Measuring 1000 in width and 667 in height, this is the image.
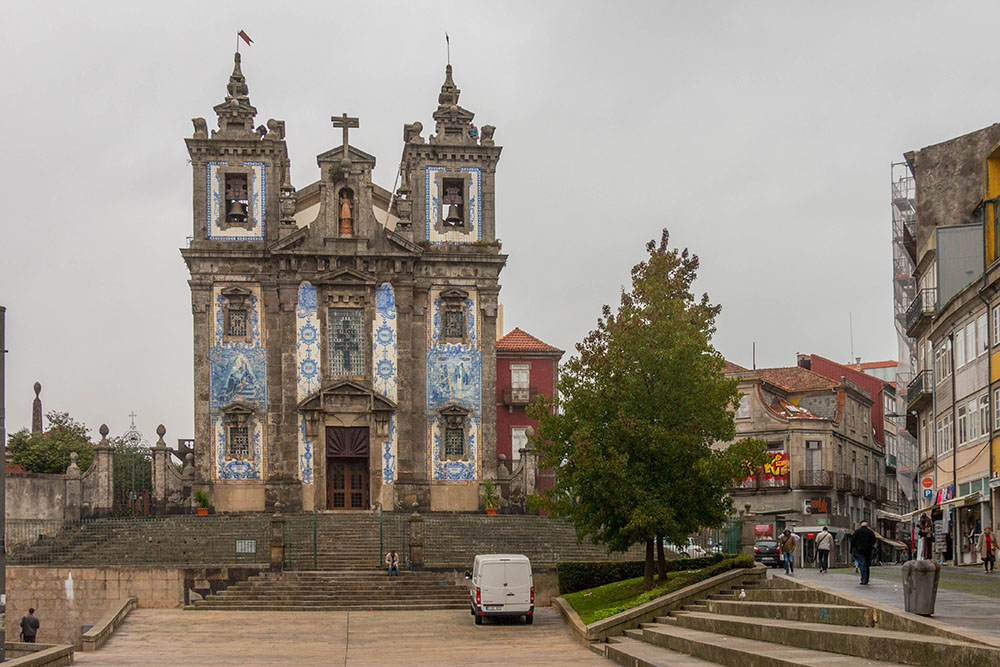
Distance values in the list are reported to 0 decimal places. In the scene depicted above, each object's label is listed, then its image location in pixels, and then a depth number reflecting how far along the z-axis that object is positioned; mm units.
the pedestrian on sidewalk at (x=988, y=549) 34219
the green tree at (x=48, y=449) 68000
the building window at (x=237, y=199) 54188
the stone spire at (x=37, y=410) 77438
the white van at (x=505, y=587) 33594
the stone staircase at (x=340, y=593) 37562
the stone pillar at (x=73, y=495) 49688
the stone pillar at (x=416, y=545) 41031
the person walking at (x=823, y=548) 35719
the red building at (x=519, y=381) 62219
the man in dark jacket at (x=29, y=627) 34625
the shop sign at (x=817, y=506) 63938
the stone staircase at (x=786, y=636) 16438
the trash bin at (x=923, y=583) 18578
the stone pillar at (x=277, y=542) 39938
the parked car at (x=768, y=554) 45469
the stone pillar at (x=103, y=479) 49812
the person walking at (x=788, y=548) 35375
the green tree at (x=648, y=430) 32250
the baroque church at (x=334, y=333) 52688
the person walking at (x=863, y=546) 27922
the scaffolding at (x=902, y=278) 62188
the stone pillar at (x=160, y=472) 51250
